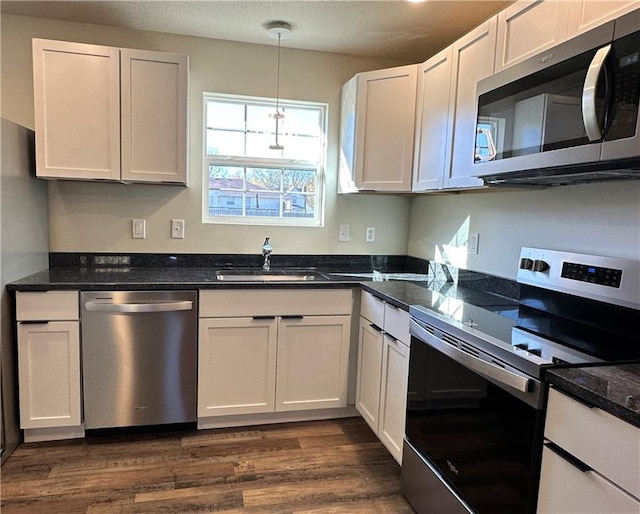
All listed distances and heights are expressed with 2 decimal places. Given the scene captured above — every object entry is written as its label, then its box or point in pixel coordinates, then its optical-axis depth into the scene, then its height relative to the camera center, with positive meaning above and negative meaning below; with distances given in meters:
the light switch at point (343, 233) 3.17 -0.11
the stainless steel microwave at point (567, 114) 1.19 +0.36
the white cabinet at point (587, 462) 0.96 -0.56
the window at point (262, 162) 2.96 +0.36
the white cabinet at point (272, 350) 2.43 -0.77
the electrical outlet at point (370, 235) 3.22 -0.11
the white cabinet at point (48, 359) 2.19 -0.78
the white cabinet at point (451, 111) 2.01 +0.57
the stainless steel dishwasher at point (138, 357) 2.27 -0.78
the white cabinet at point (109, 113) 2.37 +0.53
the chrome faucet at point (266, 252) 2.92 -0.25
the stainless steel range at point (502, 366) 1.28 -0.46
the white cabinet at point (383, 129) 2.64 +0.56
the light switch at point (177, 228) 2.87 -0.11
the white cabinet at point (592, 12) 1.31 +0.68
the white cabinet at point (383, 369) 2.03 -0.76
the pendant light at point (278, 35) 2.57 +1.10
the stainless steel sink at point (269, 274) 2.81 -0.38
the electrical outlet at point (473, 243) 2.48 -0.11
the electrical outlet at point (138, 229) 2.81 -0.13
